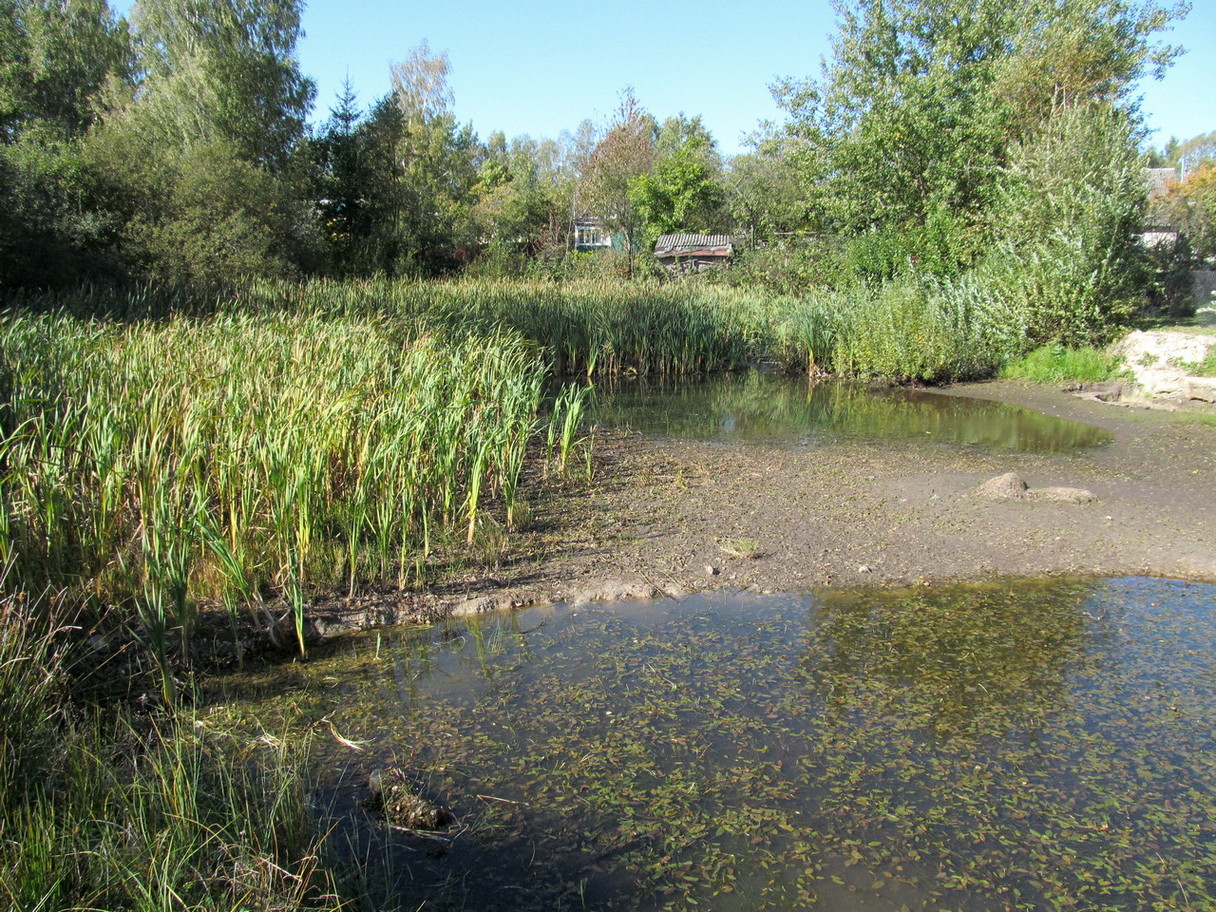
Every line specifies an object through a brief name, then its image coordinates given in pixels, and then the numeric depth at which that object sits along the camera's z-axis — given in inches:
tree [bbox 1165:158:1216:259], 875.4
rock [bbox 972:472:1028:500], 259.8
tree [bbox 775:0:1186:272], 639.1
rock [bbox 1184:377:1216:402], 420.7
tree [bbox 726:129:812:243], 778.8
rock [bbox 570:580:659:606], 186.9
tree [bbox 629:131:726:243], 1243.8
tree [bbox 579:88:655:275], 1285.7
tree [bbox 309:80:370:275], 958.4
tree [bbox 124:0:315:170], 925.2
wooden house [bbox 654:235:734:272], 1133.1
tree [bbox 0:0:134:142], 1053.2
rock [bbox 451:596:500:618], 180.4
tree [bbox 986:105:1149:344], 492.7
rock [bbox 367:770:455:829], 108.9
